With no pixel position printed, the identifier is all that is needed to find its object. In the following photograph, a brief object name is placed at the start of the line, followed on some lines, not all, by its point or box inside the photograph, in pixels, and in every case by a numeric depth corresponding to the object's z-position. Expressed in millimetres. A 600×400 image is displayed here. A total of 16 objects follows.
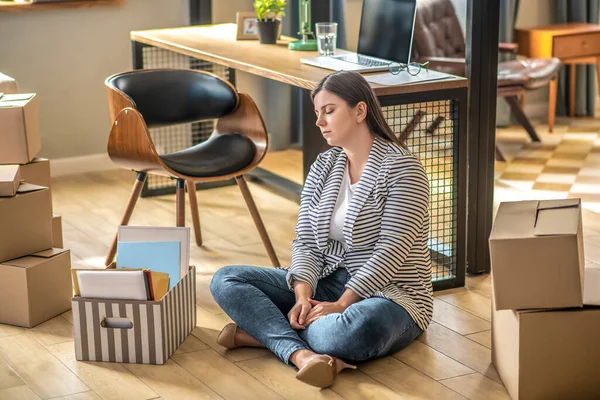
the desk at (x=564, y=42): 8226
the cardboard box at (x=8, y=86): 5283
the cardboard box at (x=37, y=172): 4806
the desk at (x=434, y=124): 4496
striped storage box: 3814
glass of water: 5258
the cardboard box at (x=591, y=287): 3451
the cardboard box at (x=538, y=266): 3337
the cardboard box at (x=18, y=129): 4694
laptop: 4775
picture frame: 5976
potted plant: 5830
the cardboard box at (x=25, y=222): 4286
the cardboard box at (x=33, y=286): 4283
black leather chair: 4915
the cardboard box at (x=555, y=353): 3404
